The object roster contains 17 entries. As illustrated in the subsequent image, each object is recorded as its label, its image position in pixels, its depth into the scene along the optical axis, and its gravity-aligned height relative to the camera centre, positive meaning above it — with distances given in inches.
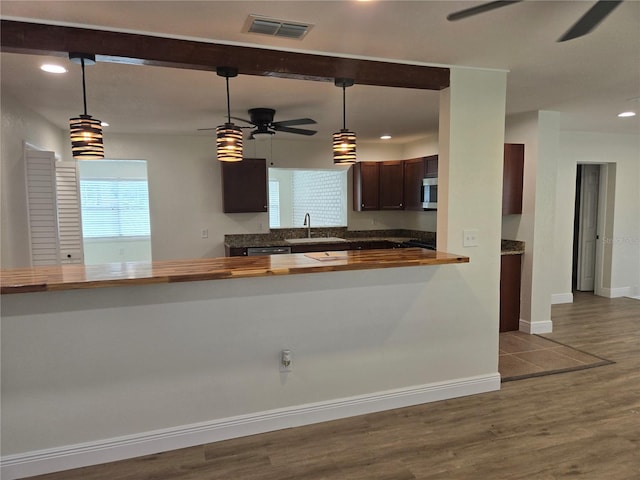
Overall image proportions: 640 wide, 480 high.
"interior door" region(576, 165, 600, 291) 253.9 -7.1
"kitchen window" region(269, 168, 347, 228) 264.5 +7.7
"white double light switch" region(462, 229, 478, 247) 122.5 -9.7
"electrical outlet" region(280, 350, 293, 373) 105.0 -39.5
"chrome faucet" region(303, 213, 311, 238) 248.4 -13.6
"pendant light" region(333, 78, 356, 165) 117.6 +17.6
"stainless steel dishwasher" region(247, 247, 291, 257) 218.5 -22.9
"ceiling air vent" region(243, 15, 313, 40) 86.0 +39.5
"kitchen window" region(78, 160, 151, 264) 283.9 -1.1
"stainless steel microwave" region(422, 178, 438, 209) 209.6 +7.1
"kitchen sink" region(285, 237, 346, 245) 232.4 -18.8
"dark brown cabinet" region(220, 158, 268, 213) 220.2 +12.2
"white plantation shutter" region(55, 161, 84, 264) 161.0 -1.4
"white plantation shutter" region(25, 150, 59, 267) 144.2 +1.3
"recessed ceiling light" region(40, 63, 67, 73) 110.5 +39.3
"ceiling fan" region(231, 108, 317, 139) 160.2 +34.1
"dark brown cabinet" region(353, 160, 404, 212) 245.6 +13.1
